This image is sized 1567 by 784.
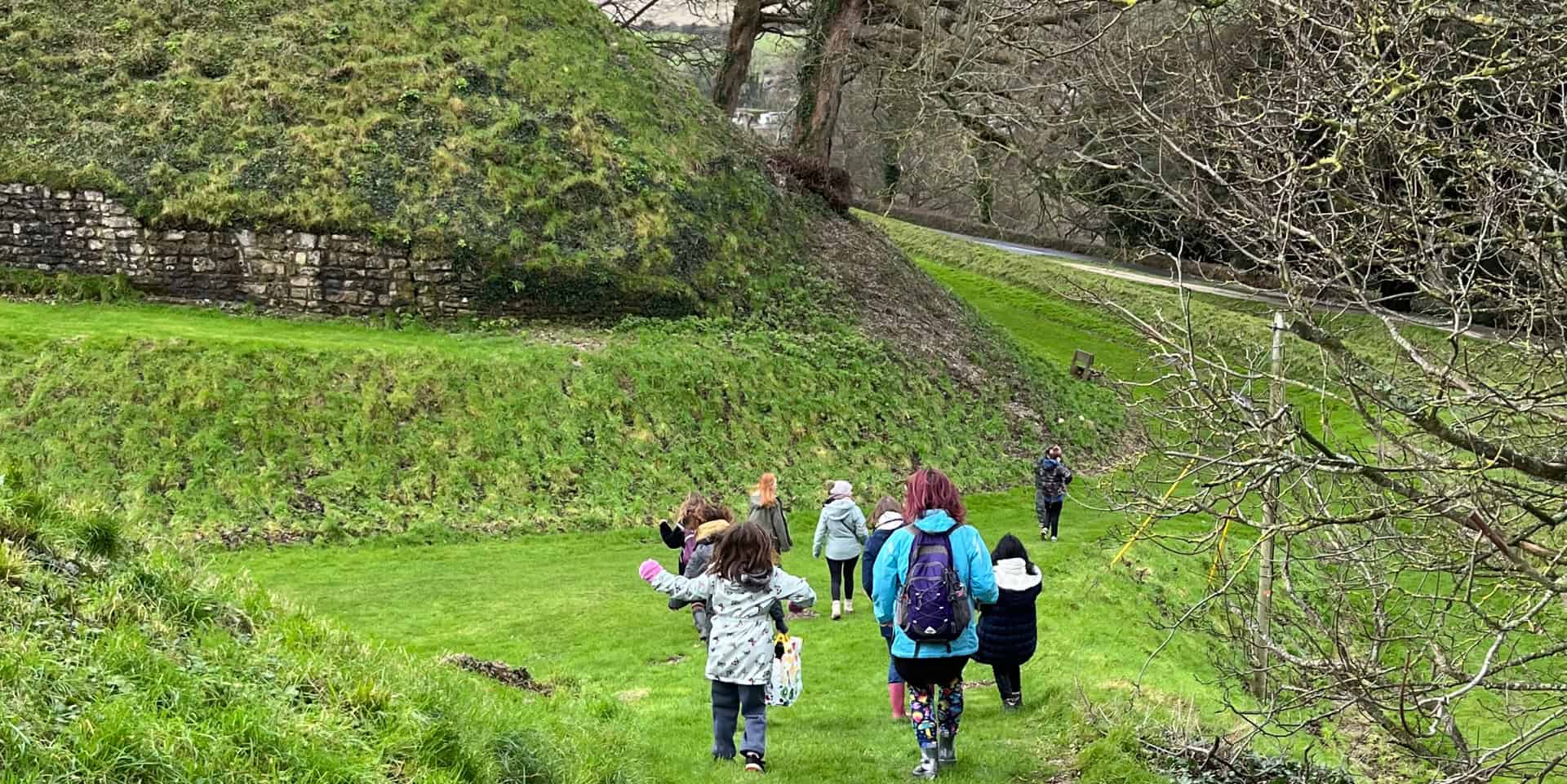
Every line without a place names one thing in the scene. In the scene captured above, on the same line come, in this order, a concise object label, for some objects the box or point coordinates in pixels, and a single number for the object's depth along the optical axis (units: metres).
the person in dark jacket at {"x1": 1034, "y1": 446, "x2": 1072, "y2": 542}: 17.52
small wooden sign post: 29.06
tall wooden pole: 7.10
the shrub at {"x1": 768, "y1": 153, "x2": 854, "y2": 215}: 28.98
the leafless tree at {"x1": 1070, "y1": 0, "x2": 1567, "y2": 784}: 5.23
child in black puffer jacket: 8.93
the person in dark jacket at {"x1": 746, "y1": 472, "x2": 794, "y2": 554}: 11.68
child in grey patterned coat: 7.18
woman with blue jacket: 7.21
